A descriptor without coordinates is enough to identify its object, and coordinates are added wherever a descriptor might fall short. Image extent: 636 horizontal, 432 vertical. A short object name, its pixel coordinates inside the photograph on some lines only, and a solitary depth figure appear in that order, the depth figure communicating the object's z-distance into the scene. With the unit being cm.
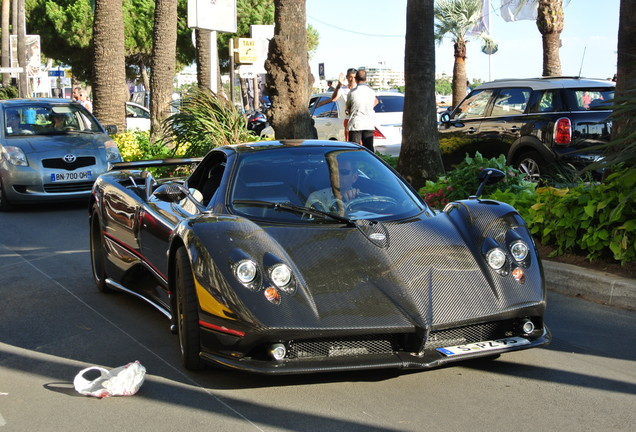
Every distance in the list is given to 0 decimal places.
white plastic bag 481
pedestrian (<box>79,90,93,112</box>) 2455
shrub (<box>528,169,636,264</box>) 713
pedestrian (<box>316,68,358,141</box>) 1475
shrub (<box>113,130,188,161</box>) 1578
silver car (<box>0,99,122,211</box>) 1334
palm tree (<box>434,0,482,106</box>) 4072
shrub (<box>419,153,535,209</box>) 923
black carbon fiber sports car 457
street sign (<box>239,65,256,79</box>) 2952
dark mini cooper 1188
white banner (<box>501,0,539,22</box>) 2524
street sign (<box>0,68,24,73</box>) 3076
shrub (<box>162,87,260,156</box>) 1509
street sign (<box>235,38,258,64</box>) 2786
